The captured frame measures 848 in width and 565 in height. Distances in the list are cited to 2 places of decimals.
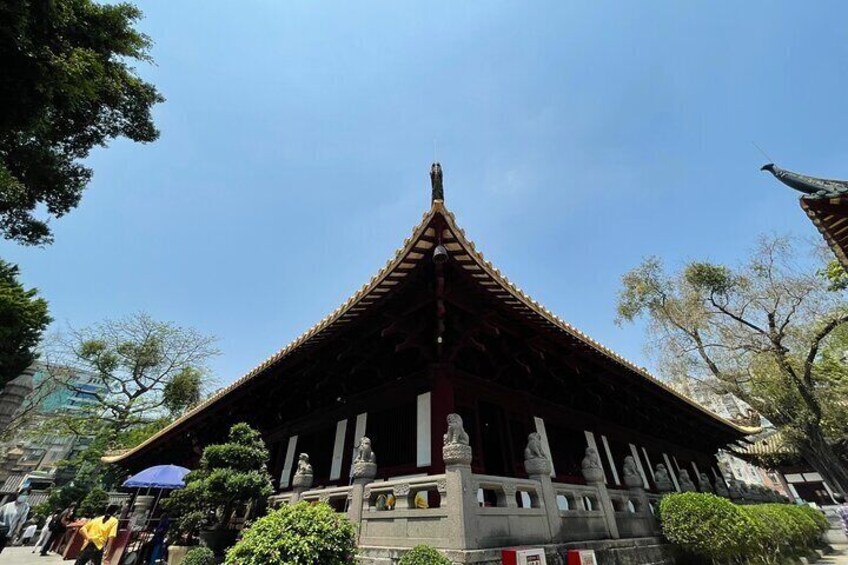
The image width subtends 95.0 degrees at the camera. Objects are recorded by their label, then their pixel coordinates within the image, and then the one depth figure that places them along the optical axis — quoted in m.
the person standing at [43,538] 14.81
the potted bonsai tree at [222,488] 7.36
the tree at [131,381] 26.75
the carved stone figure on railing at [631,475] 8.13
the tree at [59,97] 6.46
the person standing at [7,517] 8.08
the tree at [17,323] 9.12
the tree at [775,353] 14.95
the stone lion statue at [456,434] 5.30
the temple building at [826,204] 5.76
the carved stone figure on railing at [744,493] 13.27
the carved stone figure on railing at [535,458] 6.03
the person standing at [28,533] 17.88
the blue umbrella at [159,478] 11.38
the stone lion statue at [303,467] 7.56
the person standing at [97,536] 8.12
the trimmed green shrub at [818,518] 12.28
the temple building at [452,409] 5.33
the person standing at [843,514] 13.22
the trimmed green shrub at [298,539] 4.23
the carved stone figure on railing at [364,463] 6.14
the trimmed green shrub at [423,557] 4.31
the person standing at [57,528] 14.52
